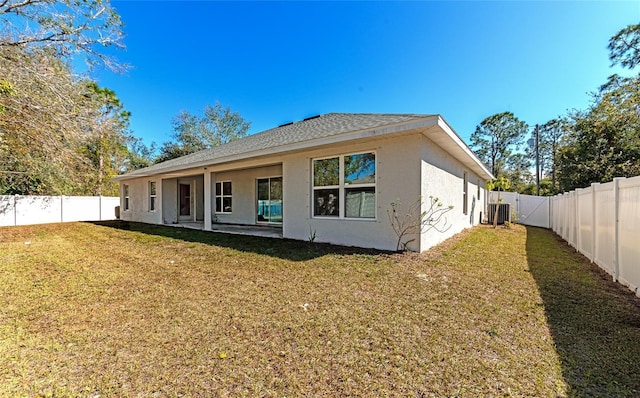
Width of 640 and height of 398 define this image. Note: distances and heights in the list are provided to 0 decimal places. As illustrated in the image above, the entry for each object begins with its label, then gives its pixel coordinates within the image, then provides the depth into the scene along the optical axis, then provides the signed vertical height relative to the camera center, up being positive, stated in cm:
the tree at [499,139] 2986 +675
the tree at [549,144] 2555 +570
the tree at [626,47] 1292 +749
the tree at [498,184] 1411 +76
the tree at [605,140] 1280 +354
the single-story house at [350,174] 605 +69
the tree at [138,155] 2755 +472
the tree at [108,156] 2091 +353
